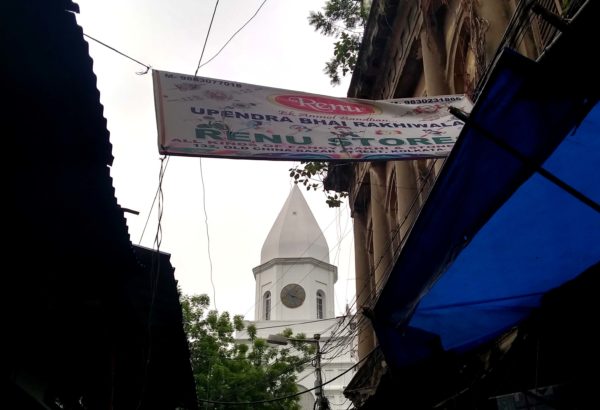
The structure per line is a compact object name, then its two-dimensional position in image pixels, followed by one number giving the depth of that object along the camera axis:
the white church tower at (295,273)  40.78
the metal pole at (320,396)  14.63
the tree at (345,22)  12.29
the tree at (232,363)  18.52
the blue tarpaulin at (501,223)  2.61
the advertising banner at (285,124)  4.34
